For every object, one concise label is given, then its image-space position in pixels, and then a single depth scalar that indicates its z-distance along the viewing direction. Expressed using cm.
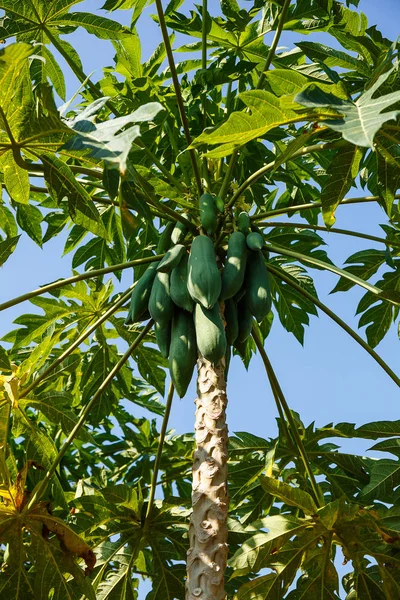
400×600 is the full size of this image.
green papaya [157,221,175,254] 292
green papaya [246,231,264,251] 263
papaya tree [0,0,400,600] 235
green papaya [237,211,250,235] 281
